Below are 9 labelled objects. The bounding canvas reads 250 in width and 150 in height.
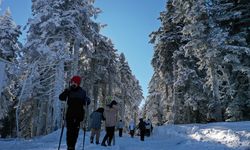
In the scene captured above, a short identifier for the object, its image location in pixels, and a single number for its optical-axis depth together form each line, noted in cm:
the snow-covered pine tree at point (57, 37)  2453
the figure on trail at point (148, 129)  3222
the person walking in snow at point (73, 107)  725
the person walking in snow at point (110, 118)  1345
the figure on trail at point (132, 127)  3051
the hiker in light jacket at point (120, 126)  2968
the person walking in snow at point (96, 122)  1452
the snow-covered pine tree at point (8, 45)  3185
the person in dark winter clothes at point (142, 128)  2201
